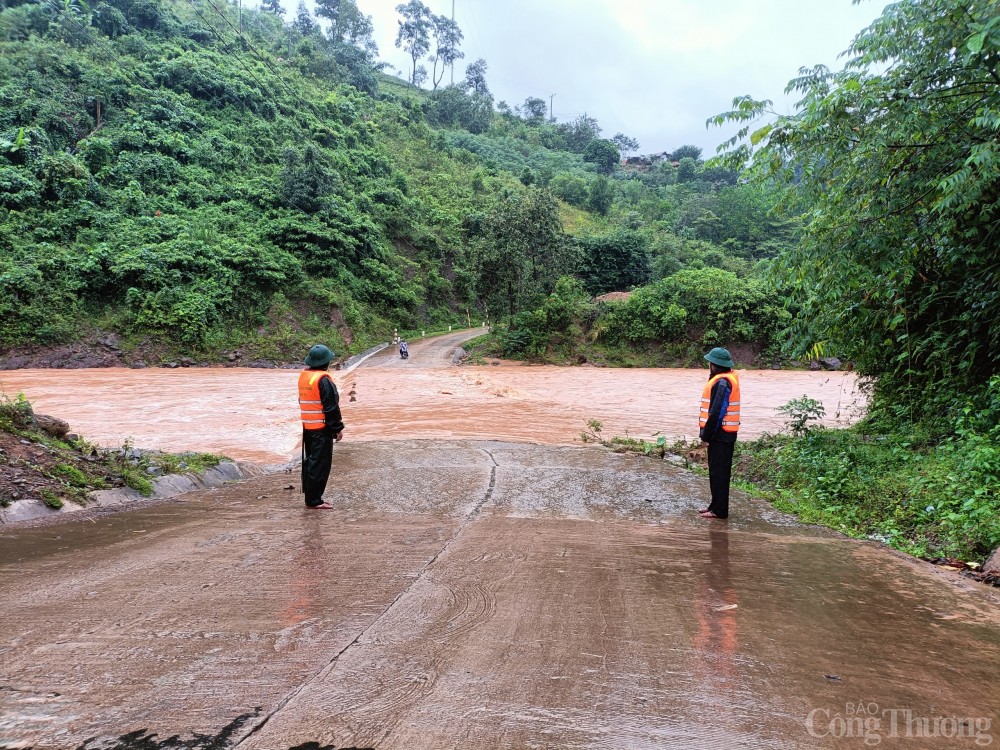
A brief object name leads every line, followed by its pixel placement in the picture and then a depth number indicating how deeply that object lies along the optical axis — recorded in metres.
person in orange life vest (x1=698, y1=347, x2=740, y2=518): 5.94
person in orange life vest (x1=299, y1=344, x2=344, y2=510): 5.81
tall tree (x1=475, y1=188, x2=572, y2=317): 32.34
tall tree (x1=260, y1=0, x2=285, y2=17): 79.38
